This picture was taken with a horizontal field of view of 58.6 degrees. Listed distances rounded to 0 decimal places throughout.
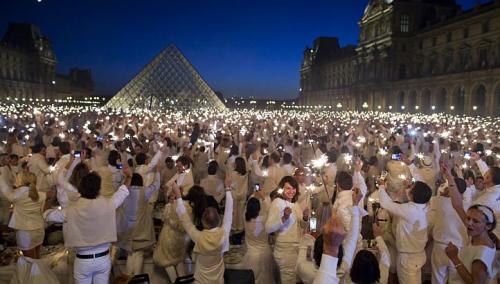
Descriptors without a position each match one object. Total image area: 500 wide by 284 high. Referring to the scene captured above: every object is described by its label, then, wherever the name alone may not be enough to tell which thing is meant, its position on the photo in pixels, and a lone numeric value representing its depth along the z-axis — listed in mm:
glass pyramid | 45500
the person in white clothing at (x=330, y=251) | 3244
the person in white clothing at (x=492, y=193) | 5531
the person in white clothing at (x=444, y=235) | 5027
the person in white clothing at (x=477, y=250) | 3604
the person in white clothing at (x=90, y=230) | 4301
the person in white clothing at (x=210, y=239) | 4406
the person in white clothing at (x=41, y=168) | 8398
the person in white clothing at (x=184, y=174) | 6889
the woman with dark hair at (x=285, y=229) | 5168
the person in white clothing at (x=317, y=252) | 3768
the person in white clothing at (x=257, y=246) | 5457
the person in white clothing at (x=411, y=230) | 4992
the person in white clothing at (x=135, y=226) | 6125
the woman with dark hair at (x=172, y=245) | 5457
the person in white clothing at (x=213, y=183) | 8261
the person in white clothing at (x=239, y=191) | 8680
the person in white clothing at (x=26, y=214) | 5340
